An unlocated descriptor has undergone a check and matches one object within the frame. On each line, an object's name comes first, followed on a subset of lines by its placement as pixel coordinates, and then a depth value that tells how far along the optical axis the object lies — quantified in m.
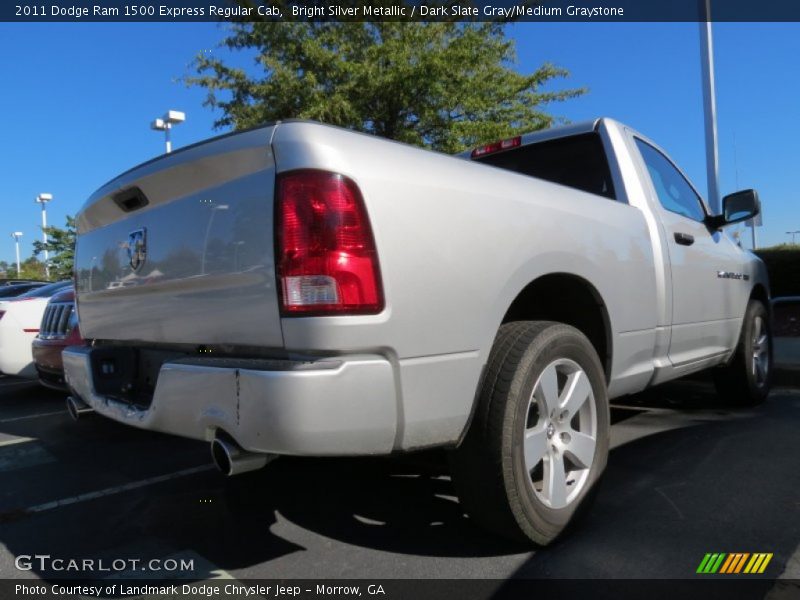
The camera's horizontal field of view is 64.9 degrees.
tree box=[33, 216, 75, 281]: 28.19
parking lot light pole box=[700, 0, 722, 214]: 9.19
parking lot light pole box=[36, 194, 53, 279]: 32.78
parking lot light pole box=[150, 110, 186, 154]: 14.53
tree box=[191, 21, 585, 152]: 9.67
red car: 5.00
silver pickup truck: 1.95
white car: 6.50
